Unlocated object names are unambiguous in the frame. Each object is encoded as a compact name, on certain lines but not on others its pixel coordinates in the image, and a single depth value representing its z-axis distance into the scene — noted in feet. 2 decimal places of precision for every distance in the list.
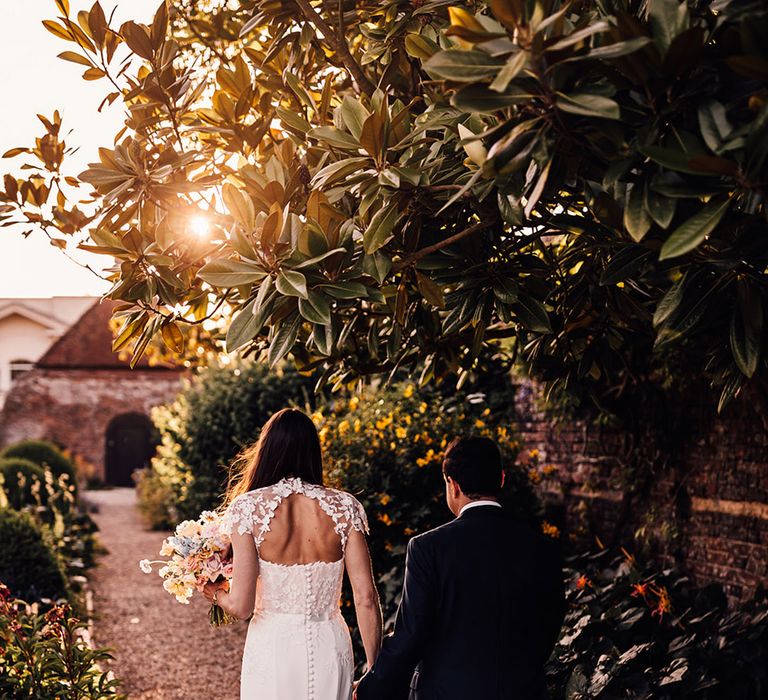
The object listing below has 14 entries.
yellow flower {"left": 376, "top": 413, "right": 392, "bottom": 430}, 22.60
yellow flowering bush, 21.65
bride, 11.25
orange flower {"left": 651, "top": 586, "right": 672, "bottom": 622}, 16.56
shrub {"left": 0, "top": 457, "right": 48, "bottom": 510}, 44.50
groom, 9.62
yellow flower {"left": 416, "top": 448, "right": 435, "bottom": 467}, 21.59
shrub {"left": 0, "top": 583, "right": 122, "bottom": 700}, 16.08
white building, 120.47
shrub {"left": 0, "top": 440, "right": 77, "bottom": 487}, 65.26
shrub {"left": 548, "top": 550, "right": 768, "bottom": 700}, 13.67
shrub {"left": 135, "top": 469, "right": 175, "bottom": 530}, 56.05
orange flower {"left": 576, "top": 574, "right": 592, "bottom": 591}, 17.88
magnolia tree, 6.15
